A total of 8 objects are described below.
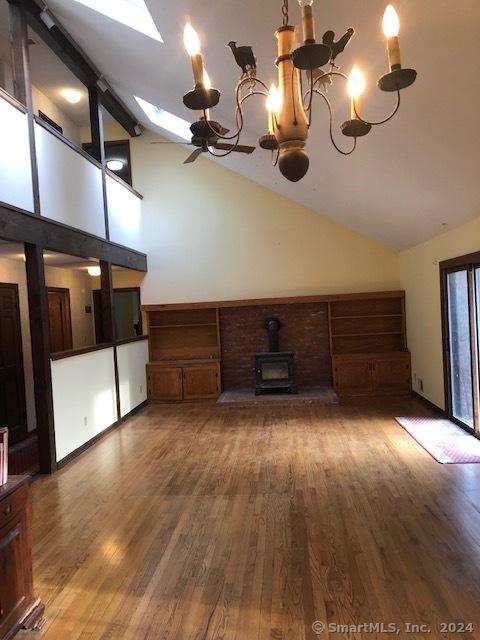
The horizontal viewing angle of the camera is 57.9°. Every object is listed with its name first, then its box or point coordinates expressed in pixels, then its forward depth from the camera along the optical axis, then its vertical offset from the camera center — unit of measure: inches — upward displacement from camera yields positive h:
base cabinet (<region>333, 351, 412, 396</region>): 280.4 -43.8
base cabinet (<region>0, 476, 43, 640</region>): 77.6 -44.2
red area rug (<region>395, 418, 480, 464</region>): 164.1 -58.5
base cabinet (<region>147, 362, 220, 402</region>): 291.7 -41.8
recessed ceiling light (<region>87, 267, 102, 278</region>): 265.7 +32.5
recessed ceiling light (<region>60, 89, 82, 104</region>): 245.1 +131.7
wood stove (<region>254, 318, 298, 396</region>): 279.9 -39.1
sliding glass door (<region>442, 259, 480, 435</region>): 188.2 -18.8
